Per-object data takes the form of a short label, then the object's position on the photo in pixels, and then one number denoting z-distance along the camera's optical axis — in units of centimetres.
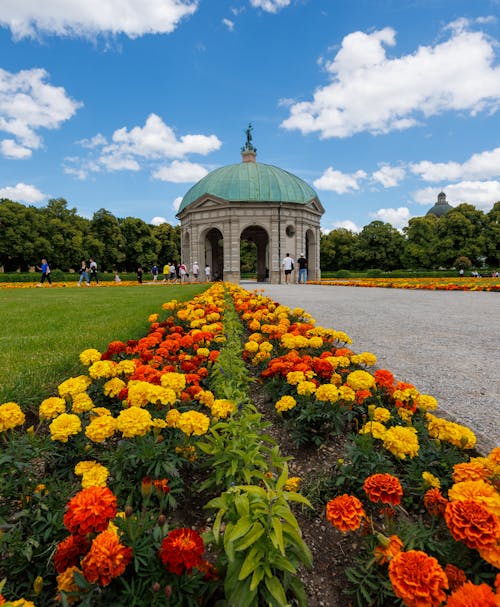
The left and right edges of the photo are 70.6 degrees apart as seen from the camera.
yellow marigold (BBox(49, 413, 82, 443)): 180
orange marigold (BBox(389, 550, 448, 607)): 104
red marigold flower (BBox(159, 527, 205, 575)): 119
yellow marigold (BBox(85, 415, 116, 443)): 179
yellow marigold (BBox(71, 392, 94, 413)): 205
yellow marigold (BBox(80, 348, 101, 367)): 284
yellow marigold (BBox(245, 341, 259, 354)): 360
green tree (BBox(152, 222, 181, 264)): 5844
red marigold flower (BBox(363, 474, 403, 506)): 150
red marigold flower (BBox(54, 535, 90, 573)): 125
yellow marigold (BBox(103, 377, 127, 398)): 242
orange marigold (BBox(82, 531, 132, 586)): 115
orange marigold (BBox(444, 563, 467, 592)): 122
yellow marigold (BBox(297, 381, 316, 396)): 250
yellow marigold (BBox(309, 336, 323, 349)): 360
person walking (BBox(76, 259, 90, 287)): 2250
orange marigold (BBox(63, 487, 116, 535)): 123
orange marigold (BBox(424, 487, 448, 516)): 157
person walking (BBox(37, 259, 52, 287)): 2161
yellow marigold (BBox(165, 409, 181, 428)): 198
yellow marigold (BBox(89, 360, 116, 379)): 256
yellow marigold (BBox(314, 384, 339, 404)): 232
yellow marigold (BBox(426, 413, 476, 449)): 185
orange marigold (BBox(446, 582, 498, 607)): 91
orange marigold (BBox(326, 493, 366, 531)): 141
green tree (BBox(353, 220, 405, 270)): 5706
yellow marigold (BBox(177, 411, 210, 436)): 187
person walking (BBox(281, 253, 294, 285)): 2418
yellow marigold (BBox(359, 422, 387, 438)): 191
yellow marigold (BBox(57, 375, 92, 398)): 219
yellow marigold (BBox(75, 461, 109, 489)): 157
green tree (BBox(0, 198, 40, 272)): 3984
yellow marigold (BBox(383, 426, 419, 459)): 184
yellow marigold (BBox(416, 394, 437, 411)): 232
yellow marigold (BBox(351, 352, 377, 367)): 309
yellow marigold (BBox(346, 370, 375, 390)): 250
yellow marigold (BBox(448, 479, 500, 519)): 126
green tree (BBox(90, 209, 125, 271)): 5000
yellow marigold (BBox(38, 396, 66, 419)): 201
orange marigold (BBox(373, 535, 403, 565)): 137
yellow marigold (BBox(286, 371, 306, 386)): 263
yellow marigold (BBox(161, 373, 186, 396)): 229
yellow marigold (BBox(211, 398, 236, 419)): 212
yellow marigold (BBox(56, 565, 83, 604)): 125
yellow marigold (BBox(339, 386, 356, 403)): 234
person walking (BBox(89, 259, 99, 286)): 2398
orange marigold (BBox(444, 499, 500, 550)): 116
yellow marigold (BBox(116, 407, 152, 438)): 176
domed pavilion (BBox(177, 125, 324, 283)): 3086
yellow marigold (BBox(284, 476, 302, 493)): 169
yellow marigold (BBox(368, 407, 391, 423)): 217
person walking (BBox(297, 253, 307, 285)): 2391
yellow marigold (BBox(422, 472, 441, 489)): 174
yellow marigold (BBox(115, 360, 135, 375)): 264
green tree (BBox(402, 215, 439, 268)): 4862
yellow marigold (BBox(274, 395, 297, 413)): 244
